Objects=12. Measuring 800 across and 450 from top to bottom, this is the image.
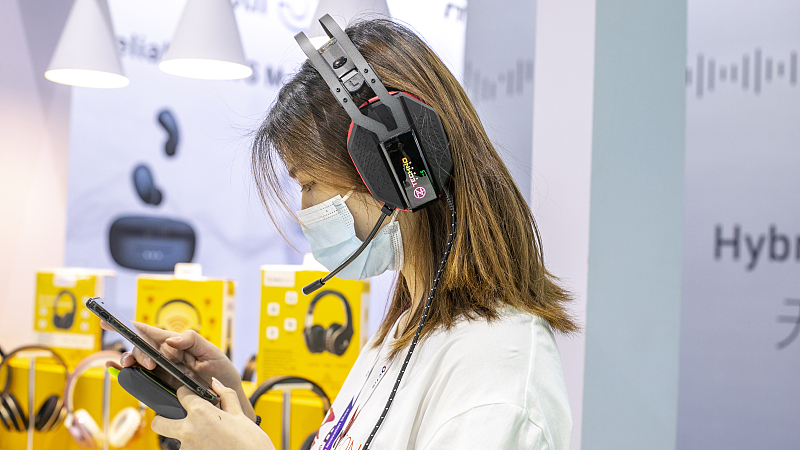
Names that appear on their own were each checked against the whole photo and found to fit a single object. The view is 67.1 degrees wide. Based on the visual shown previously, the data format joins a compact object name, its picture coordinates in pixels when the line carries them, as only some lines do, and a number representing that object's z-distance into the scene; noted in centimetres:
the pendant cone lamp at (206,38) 181
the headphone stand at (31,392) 206
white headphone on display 187
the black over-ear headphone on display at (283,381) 159
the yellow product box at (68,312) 208
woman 69
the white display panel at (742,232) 284
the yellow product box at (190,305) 186
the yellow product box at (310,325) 169
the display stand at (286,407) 164
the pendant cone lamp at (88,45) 192
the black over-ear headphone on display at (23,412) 204
